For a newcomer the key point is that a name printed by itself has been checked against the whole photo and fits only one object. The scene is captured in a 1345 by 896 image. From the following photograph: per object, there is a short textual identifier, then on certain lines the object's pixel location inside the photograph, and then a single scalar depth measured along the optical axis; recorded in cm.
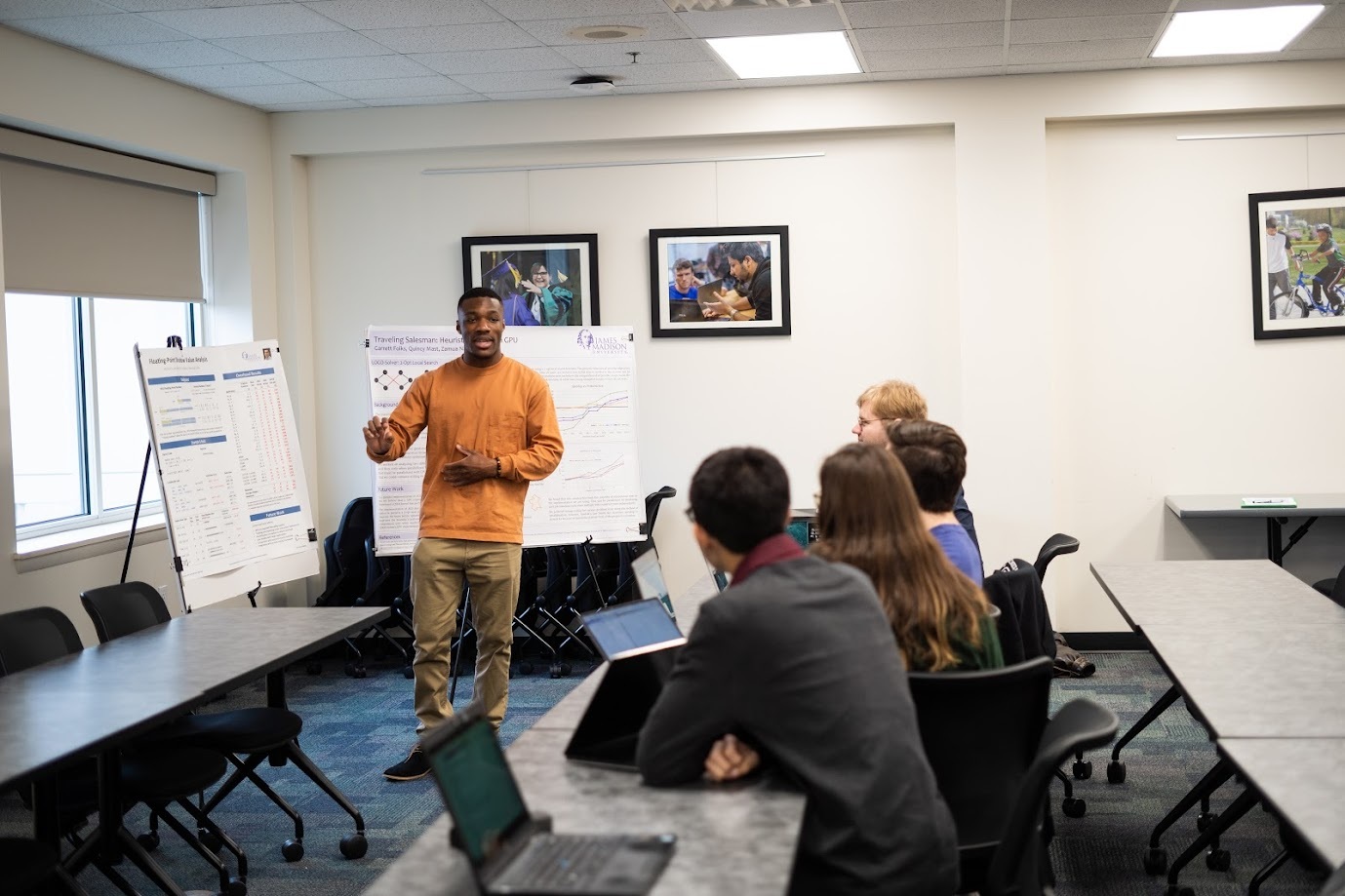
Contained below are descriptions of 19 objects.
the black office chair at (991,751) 229
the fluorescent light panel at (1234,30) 539
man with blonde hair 448
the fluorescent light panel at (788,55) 566
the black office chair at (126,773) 343
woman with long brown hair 253
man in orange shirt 466
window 539
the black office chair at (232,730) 383
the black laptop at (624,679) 237
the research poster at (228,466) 508
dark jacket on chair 344
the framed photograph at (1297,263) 632
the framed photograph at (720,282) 670
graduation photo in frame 680
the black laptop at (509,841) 168
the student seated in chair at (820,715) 203
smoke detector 625
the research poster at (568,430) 621
